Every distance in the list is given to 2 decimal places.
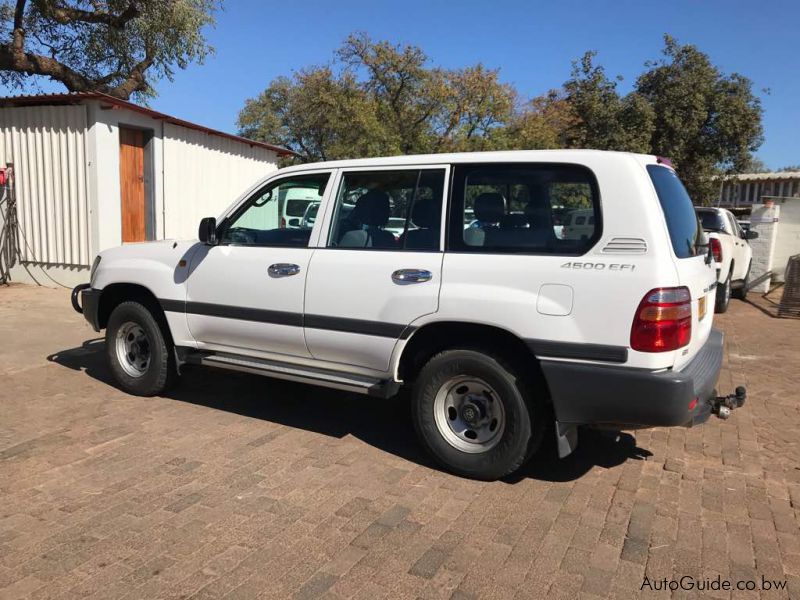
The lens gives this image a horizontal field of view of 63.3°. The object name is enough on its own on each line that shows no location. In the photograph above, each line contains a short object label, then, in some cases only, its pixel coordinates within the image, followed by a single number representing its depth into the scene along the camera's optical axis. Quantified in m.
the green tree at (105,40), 14.48
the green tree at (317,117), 27.12
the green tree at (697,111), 20.89
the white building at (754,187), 25.11
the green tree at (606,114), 19.84
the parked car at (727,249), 10.55
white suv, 3.46
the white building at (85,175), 10.59
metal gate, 10.95
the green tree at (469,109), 27.59
